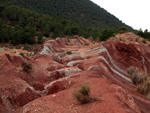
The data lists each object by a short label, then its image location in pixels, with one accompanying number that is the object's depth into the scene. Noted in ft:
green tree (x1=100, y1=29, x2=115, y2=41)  102.27
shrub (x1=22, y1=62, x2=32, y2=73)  25.77
